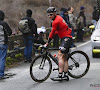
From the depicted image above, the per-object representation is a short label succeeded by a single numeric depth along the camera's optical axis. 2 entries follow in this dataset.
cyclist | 15.47
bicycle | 15.75
